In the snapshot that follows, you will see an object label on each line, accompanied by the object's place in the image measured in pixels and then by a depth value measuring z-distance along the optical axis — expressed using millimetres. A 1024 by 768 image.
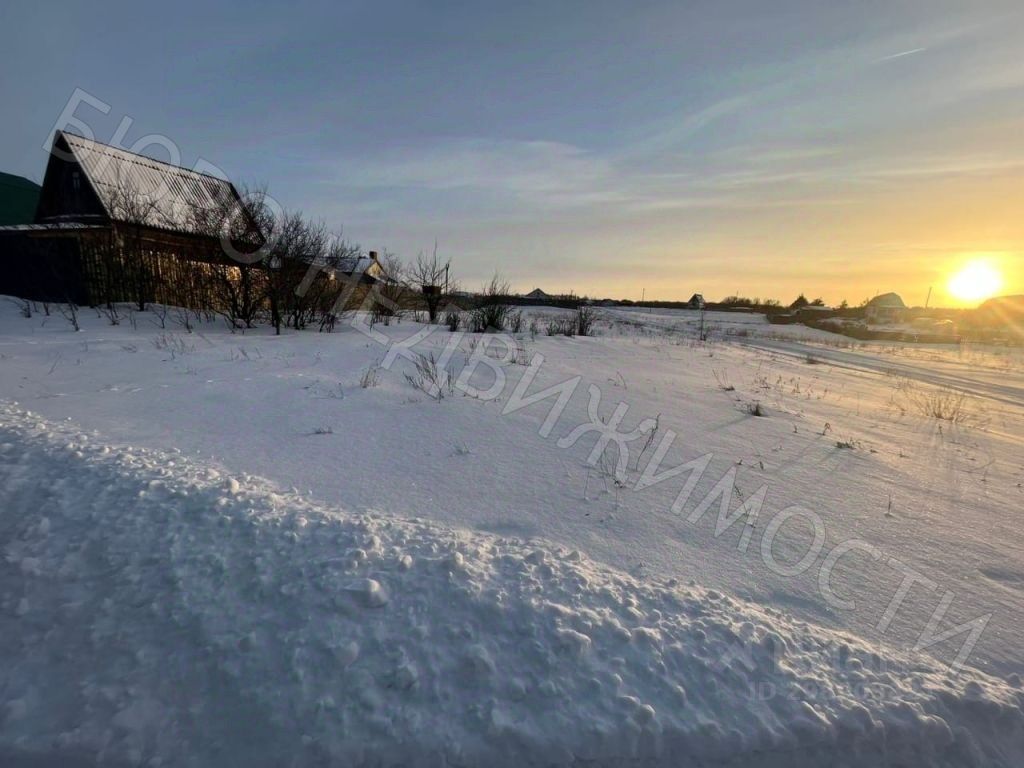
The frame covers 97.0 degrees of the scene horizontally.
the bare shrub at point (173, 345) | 7734
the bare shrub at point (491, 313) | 13164
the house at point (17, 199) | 21438
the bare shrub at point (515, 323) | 13914
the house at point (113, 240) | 11078
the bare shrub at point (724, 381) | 7559
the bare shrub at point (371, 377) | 6049
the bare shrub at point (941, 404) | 7063
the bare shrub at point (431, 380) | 5895
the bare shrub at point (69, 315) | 9828
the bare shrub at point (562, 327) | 14492
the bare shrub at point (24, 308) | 11151
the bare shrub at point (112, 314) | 10876
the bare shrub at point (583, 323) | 15219
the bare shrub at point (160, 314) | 11141
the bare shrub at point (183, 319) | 10850
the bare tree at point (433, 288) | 14727
